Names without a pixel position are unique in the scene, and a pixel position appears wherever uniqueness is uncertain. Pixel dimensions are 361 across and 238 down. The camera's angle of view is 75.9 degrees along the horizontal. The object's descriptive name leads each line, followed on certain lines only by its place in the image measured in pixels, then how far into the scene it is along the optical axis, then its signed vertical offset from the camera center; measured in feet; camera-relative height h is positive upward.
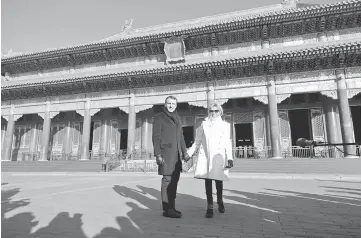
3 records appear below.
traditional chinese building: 35.65 +11.51
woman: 9.66 -0.06
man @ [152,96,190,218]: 9.58 +0.08
